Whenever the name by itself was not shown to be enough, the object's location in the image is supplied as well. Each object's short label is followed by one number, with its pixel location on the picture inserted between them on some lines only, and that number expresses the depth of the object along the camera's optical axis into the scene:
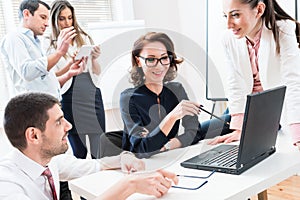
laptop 0.92
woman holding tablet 1.84
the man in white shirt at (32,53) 1.80
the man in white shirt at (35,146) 0.95
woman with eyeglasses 1.18
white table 0.83
